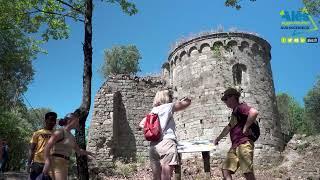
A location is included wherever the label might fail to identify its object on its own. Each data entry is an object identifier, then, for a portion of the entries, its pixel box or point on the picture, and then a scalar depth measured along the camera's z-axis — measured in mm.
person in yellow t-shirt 4462
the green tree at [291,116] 29173
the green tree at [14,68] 15233
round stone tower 14587
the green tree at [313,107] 25669
